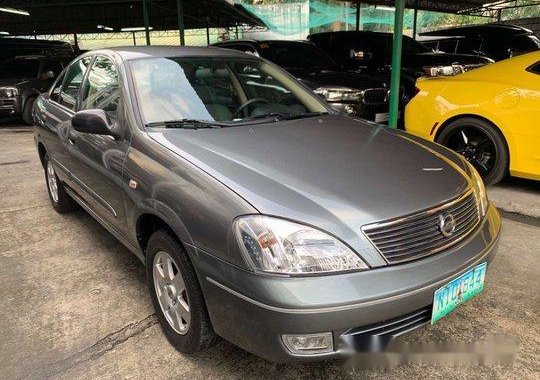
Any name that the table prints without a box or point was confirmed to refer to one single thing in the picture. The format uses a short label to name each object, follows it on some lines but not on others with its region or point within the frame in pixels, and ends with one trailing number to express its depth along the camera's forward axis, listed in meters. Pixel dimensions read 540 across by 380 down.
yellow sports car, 4.34
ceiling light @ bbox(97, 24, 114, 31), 26.03
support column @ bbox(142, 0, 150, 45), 12.81
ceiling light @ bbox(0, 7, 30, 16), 18.02
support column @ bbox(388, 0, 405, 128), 5.66
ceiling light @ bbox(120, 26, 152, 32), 26.40
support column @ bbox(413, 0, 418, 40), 18.23
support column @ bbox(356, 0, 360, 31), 15.66
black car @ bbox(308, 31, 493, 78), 8.80
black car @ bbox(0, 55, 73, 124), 10.49
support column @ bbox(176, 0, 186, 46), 10.82
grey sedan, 1.86
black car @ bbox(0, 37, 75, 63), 14.89
